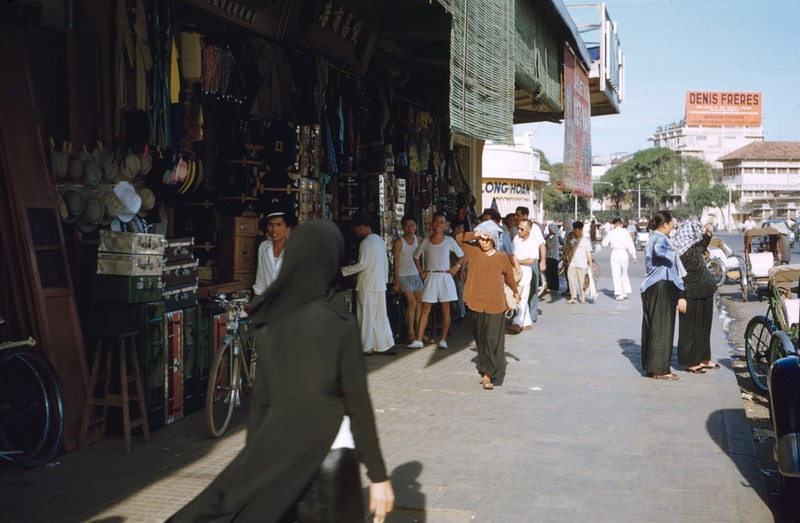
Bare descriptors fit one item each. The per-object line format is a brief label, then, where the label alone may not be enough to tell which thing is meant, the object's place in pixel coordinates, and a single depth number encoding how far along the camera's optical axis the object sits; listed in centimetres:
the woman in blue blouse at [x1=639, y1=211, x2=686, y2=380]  973
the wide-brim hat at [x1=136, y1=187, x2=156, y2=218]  763
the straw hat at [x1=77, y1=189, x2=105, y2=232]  700
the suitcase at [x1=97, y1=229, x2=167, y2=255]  680
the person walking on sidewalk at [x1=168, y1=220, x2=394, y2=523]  280
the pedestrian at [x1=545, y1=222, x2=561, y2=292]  2106
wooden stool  655
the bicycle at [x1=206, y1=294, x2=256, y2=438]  693
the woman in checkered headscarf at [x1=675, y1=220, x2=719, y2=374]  988
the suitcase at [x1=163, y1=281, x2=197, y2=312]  741
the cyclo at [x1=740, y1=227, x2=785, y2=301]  1900
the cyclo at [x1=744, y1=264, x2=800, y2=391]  838
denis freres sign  11219
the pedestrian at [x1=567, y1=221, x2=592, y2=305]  1870
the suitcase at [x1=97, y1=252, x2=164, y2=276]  677
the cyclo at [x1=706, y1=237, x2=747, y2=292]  2242
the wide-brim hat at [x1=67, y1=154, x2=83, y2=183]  688
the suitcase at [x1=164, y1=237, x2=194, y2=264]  747
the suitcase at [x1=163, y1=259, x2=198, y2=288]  743
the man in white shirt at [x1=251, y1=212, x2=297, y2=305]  817
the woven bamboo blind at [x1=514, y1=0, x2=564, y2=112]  1239
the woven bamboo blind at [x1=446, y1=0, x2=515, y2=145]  891
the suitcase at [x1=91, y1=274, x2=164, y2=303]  677
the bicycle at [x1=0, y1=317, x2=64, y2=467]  603
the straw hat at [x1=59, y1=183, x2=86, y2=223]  685
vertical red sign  1558
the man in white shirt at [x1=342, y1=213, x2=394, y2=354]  1086
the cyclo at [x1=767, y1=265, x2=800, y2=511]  514
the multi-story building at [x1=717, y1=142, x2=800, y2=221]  12675
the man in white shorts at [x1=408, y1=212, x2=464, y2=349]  1207
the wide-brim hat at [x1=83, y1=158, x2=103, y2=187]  700
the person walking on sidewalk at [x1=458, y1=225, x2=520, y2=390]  939
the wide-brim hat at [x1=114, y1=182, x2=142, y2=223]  719
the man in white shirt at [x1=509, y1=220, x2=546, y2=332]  1418
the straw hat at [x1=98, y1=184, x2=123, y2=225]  710
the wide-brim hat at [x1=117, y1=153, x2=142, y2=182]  742
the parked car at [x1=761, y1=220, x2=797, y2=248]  3403
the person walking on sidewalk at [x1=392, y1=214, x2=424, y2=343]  1215
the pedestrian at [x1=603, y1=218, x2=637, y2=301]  1897
